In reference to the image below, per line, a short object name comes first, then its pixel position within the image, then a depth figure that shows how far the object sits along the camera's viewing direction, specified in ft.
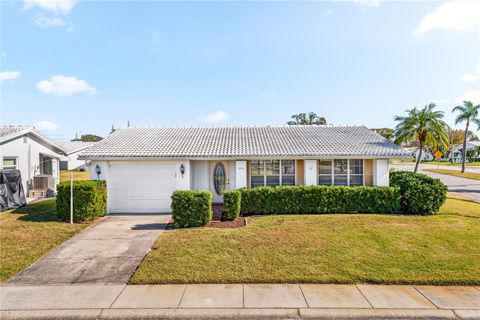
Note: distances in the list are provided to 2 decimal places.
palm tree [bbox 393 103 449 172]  61.72
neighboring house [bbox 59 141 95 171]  110.99
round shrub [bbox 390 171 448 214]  40.24
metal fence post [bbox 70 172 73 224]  36.27
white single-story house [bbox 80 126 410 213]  43.37
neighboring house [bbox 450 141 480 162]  232.28
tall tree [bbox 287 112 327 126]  205.87
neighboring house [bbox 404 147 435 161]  253.03
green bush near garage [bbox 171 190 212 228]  33.83
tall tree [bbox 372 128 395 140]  237.66
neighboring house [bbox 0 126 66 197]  53.78
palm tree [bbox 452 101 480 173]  126.41
